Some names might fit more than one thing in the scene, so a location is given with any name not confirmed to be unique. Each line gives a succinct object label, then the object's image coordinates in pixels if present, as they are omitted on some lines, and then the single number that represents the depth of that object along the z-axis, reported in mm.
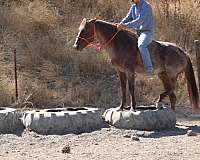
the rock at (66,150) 10599
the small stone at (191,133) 12361
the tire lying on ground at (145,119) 12914
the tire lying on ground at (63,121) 12633
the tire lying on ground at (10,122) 12883
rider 13672
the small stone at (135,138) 11948
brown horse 13787
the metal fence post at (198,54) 16748
